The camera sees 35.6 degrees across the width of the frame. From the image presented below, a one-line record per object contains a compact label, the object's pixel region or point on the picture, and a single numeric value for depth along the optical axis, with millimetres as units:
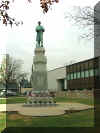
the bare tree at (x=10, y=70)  37992
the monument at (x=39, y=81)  14741
